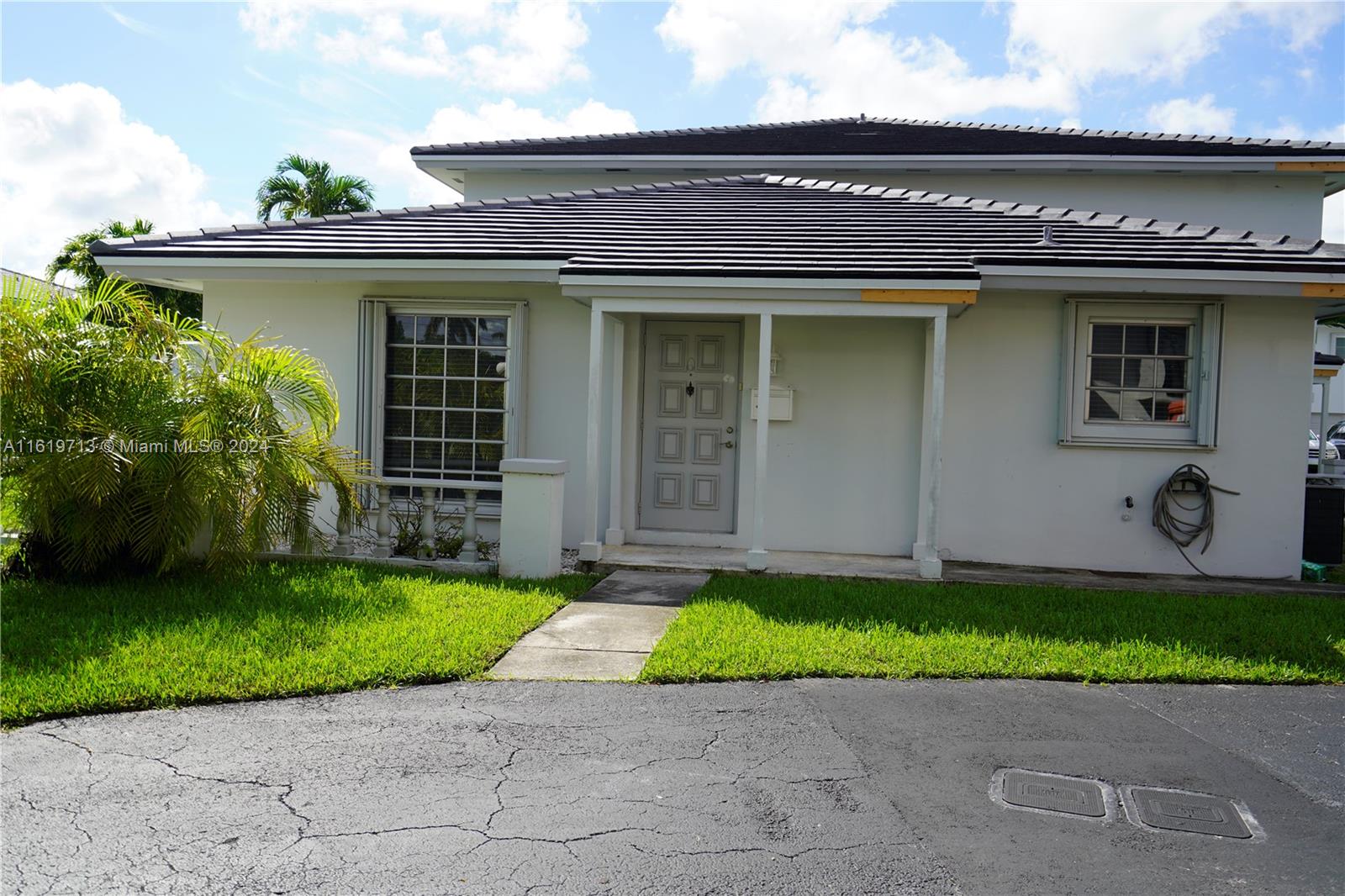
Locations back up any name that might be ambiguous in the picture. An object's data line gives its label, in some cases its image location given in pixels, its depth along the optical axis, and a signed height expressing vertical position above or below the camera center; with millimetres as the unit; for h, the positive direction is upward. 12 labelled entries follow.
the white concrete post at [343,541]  8773 -1105
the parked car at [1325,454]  19284 +19
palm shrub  7000 -225
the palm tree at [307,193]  25938 +5819
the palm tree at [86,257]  24609 +3709
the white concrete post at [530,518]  8312 -791
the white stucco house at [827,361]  8688 +720
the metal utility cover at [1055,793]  4055 -1471
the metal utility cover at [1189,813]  3893 -1471
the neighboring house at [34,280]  7342 +937
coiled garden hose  9141 -539
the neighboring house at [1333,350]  33531 +3601
